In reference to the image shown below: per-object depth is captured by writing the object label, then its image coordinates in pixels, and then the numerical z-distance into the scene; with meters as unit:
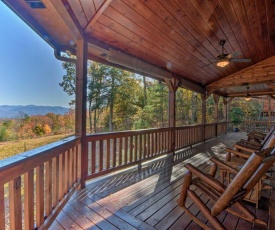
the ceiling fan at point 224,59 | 3.64
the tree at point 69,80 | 11.27
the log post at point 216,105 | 9.01
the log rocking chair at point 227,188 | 1.35
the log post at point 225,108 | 10.36
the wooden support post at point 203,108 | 7.34
